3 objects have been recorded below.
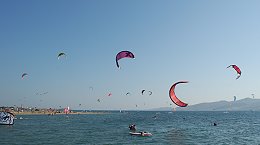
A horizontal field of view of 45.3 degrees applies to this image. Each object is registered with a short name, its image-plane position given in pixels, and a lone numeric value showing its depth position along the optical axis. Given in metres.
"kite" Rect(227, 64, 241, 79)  32.32
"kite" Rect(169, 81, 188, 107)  27.48
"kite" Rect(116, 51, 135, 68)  29.19
